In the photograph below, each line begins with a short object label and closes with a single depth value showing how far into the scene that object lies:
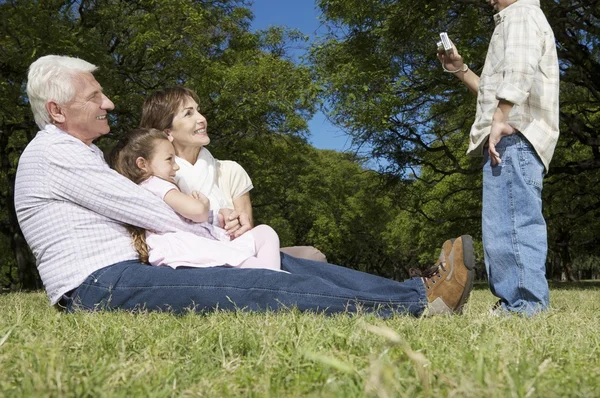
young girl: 4.05
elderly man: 3.83
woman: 4.68
